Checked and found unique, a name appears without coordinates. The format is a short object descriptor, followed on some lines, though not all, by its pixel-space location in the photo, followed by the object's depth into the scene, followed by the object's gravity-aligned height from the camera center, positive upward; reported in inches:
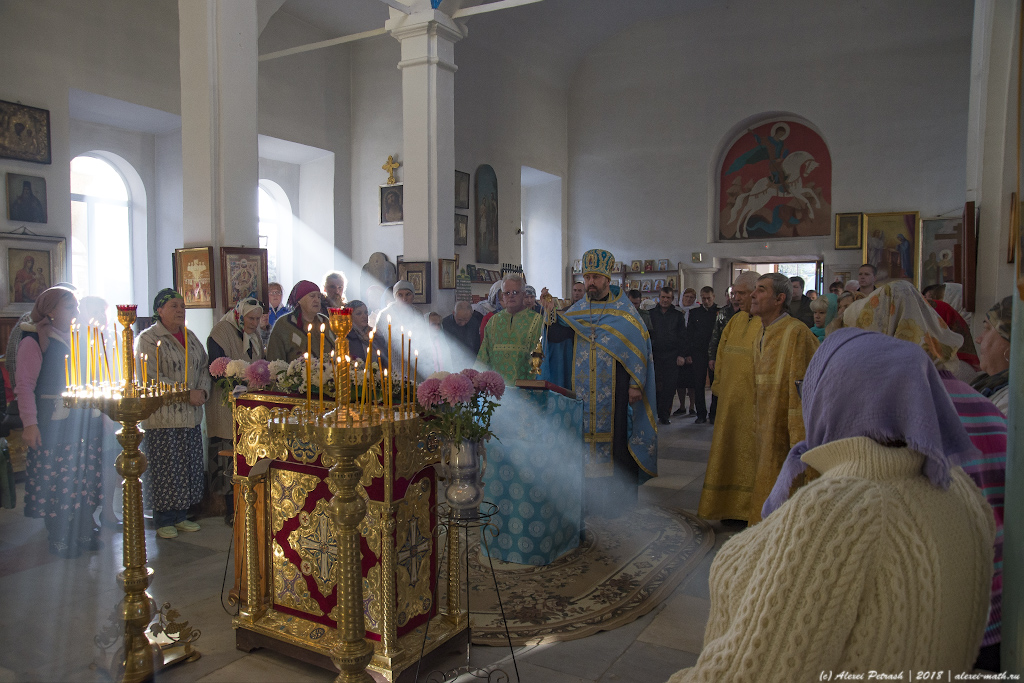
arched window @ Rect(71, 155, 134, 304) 410.0 +41.2
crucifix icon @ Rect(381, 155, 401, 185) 478.3 +89.5
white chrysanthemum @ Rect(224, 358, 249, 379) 142.1 -12.8
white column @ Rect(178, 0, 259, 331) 243.1 +60.8
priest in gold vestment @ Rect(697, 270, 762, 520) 202.1 -38.7
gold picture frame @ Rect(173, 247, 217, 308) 241.6 +8.5
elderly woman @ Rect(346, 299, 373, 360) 201.6 -8.3
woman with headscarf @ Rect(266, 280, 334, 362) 183.8 -6.0
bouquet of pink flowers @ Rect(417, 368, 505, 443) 112.3 -15.5
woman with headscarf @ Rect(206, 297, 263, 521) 212.4 -14.9
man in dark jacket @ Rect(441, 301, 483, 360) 319.9 -11.7
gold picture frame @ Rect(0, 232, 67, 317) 313.1 +15.0
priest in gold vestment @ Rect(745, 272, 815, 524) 181.3 -17.2
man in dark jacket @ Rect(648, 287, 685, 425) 383.6 -19.6
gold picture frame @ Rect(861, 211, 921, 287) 519.2 +41.7
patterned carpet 144.9 -64.0
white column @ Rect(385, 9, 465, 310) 346.3 +83.0
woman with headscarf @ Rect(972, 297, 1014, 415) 109.2 -7.7
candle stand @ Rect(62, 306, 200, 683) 111.8 -29.5
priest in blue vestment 226.4 -27.4
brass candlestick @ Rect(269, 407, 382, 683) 83.3 -26.0
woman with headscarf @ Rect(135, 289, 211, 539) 193.8 -35.5
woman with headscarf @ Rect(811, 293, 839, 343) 279.0 -3.4
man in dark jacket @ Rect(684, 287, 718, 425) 393.7 -21.3
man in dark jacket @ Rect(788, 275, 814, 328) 388.8 -2.7
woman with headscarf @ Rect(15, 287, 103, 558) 181.3 -33.8
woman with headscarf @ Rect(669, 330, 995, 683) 53.9 -19.1
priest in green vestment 218.2 -9.9
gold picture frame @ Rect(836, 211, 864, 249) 536.7 +55.0
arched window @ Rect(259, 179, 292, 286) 505.7 +49.3
